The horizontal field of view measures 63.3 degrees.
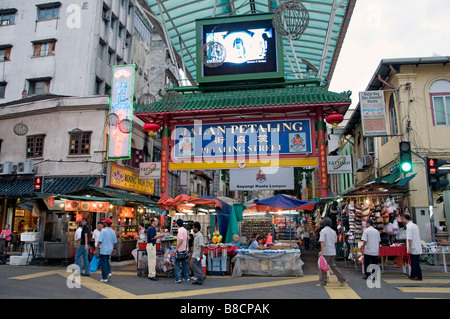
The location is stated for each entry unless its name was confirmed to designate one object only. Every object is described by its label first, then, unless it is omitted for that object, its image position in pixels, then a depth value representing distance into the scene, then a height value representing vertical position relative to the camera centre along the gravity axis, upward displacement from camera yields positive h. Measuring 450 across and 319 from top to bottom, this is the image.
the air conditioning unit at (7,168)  20.81 +3.11
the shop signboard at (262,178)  15.16 +1.82
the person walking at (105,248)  10.66 -0.73
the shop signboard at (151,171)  16.28 +2.29
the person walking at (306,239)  25.16 -1.14
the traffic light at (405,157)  11.81 +2.07
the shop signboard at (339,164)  14.69 +2.31
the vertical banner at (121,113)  19.50 +5.88
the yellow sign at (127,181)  20.00 +2.50
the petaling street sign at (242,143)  15.40 +3.37
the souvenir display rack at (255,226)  21.45 -0.21
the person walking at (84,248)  11.76 -0.79
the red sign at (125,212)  18.03 +0.54
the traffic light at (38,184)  16.75 +1.77
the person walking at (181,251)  10.69 -0.82
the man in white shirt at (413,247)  10.23 -0.69
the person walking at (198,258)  10.52 -1.02
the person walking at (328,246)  9.90 -0.64
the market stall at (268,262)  12.29 -1.34
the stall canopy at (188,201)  13.55 +0.79
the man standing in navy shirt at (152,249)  11.71 -0.85
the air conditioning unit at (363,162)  20.00 +3.30
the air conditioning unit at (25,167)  20.30 +3.08
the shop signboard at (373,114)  15.45 +4.56
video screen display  16.73 +8.05
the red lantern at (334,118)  15.16 +4.27
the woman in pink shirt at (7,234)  18.48 -0.55
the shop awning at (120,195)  16.22 +1.31
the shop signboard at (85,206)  15.02 +0.72
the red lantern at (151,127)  16.67 +4.32
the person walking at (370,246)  10.70 -0.69
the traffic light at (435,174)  11.28 +1.47
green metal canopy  20.59 +12.26
